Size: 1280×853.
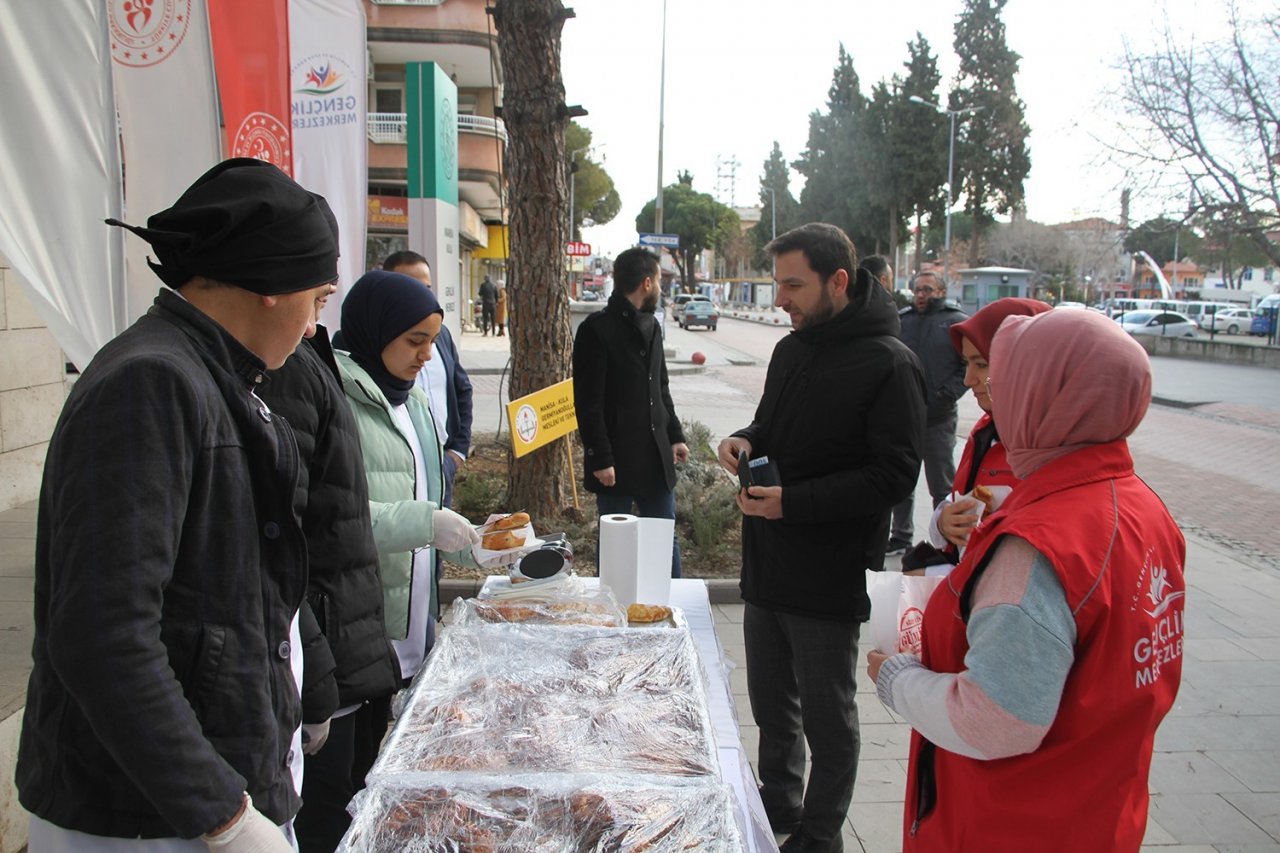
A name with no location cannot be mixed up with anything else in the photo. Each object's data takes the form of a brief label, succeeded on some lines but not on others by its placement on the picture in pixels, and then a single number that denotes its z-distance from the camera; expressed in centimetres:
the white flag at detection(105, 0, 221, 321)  354
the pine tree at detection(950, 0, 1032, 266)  4638
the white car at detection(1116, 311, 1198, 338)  3553
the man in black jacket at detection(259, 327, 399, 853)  186
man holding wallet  266
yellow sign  582
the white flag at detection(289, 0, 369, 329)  517
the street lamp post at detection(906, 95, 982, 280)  4202
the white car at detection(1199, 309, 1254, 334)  4134
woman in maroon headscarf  231
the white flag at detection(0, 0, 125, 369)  290
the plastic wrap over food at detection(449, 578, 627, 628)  243
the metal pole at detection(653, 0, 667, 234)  3027
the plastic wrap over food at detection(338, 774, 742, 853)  153
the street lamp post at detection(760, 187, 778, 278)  7381
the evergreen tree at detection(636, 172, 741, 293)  7969
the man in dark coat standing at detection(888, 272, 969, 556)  635
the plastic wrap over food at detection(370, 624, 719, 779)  174
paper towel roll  268
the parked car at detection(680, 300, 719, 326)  4216
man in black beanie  118
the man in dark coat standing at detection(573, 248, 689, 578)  453
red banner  407
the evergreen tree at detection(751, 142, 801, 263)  7748
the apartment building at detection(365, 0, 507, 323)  2508
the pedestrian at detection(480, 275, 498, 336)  3048
